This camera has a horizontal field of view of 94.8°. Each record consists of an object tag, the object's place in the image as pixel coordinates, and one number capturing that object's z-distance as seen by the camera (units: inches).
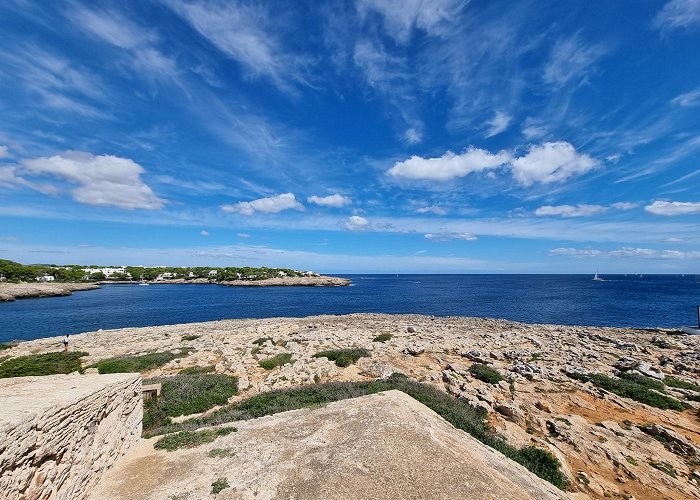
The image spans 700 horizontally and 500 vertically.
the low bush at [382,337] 1226.4
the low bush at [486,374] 772.0
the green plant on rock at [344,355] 888.2
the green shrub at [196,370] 810.2
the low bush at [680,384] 750.5
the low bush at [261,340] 1138.5
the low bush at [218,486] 312.7
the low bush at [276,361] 862.5
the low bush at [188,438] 406.0
